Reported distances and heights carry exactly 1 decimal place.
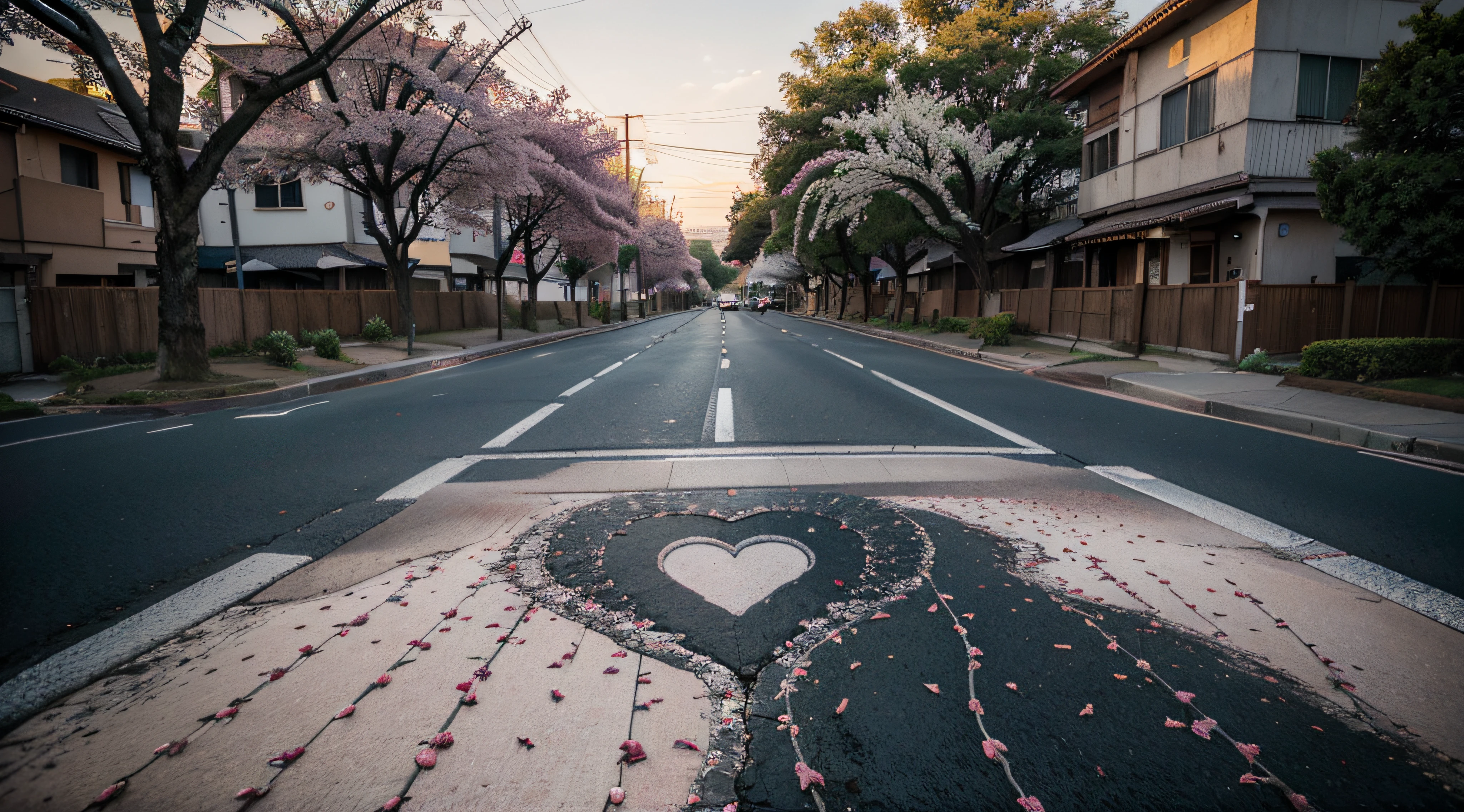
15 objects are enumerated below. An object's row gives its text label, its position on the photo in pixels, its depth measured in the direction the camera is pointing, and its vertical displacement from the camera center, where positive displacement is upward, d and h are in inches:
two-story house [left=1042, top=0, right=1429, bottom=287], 612.7 +174.1
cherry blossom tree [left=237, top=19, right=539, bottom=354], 727.7 +198.2
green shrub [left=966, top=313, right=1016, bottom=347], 809.5 -14.2
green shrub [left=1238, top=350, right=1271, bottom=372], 520.4 -31.6
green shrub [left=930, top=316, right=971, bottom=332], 1010.1 -11.2
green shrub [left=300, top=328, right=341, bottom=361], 668.7 -27.7
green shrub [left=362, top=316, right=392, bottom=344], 850.8 -19.0
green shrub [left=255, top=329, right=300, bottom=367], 589.0 -27.5
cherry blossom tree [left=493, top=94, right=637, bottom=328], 1053.2 +202.7
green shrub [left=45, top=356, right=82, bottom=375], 558.9 -40.5
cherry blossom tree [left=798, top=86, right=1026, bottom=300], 882.8 +193.1
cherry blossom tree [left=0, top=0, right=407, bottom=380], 452.4 +140.2
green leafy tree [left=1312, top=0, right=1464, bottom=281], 395.2 +90.3
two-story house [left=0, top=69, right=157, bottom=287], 750.5 +138.4
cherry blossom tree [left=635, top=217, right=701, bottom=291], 2383.1 +235.5
